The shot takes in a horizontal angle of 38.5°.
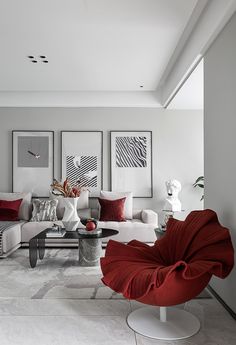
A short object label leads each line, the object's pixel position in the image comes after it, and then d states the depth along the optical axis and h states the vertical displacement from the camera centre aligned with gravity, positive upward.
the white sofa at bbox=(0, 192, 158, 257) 5.20 -0.98
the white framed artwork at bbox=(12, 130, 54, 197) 6.41 +0.13
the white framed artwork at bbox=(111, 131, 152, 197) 6.44 +0.08
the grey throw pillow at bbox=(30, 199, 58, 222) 5.57 -0.71
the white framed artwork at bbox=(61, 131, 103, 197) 6.41 +0.17
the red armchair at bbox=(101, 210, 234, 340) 2.23 -0.73
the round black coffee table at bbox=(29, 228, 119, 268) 4.14 -0.99
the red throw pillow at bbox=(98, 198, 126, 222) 5.59 -0.70
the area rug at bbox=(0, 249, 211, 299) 3.26 -1.22
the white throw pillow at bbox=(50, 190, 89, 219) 5.84 -0.61
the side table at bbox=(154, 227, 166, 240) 4.13 -0.79
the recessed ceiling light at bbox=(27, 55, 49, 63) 4.42 +1.46
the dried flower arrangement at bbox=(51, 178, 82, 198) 5.08 -0.35
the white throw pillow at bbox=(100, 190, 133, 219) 5.89 -0.51
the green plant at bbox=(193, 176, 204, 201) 6.23 -0.28
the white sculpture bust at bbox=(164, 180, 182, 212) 6.08 -0.51
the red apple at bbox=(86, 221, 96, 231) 4.24 -0.73
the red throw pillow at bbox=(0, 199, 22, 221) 5.48 -0.68
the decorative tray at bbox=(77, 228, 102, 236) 4.18 -0.80
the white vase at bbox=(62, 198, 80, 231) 5.01 -0.63
